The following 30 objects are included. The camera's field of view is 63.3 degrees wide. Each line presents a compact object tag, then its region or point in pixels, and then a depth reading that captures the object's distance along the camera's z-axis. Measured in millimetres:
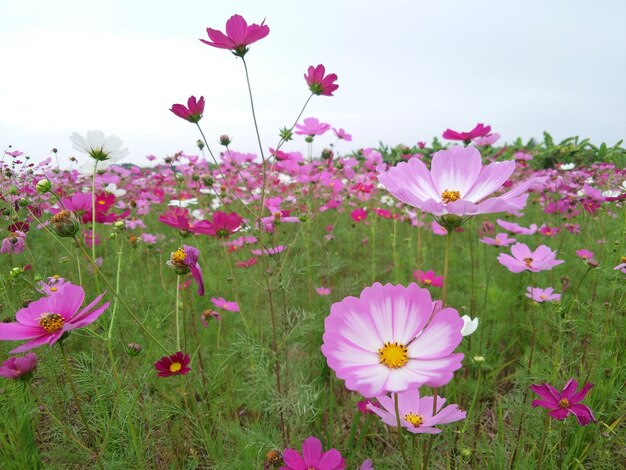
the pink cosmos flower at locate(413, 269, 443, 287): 721
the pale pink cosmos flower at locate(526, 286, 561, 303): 657
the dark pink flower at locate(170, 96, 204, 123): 482
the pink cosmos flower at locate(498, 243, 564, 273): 623
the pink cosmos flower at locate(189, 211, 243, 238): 534
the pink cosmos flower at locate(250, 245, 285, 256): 607
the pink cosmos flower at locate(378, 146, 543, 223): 357
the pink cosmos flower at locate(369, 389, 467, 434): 342
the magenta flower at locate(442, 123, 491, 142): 646
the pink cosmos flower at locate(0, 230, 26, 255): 639
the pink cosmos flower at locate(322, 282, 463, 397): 301
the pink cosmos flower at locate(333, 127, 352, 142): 937
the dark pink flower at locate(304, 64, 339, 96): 518
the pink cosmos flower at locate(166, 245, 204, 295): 433
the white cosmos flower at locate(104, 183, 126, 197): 912
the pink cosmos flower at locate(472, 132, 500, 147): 769
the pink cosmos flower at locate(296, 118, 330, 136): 792
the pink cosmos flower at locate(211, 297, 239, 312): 721
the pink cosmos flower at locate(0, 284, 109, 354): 387
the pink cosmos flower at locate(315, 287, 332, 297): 819
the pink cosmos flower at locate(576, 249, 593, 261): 763
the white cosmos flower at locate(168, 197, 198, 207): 1135
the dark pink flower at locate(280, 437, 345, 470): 390
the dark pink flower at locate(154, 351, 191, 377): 445
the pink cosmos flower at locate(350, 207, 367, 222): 1224
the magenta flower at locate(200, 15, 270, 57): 464
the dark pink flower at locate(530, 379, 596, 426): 418
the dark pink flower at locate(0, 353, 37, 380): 411
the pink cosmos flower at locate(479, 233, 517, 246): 780
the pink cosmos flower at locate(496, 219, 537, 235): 803
